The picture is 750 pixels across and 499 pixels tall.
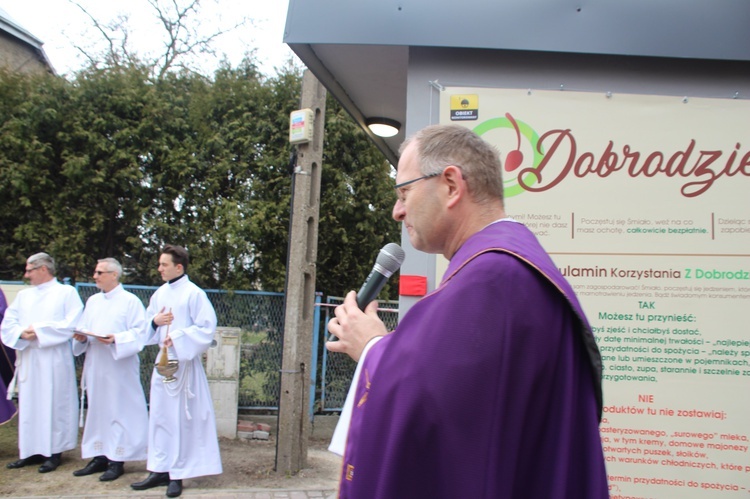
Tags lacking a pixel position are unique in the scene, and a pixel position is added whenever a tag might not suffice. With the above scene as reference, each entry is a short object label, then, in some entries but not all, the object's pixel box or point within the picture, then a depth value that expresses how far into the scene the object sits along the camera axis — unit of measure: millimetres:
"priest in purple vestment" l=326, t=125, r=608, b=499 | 1223
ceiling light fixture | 5346
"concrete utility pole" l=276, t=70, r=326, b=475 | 6410
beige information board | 2762
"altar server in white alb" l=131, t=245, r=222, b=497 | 5711
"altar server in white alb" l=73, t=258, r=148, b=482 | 6160
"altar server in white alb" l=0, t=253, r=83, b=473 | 6332
